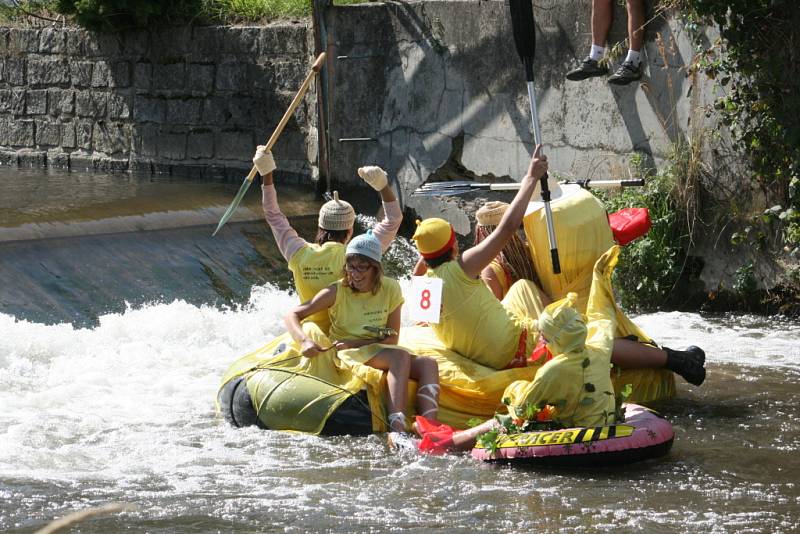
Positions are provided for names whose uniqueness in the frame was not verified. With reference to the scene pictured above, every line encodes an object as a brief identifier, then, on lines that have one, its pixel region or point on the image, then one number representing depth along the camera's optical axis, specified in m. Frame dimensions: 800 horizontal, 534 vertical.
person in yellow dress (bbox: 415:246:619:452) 10.43
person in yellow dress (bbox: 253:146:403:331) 12.34
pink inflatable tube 10.27
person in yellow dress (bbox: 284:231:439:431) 11.59
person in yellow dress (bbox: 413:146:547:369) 11.80
